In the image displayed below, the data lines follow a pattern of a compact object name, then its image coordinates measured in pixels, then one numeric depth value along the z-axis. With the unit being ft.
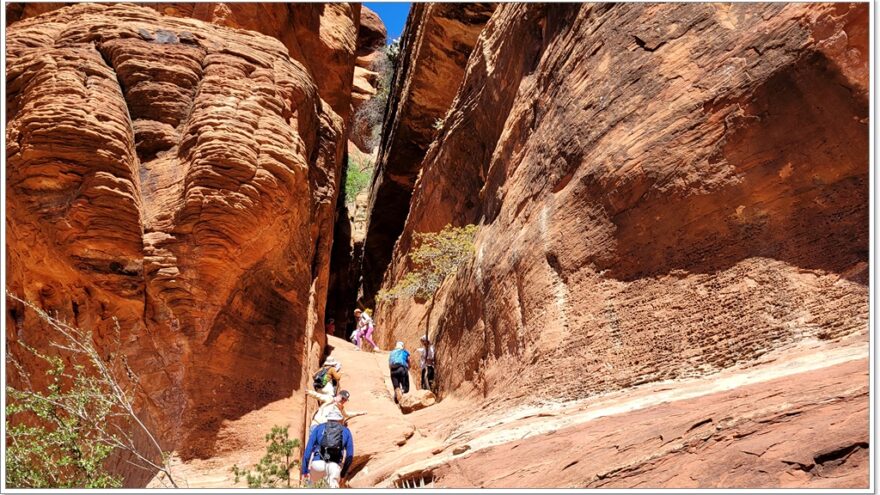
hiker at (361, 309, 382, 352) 59.11
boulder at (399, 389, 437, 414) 39.22
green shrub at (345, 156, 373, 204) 104.81
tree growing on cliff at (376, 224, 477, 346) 45.34
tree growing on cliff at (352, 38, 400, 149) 114.21
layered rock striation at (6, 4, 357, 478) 32.96
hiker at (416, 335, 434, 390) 44.50
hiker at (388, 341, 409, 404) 42.47
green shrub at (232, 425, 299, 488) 22.41
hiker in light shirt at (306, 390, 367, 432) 26.27
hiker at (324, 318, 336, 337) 71.05
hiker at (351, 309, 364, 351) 59.26
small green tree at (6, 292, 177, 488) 22.62
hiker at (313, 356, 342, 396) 31.98
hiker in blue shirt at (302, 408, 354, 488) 24.17
